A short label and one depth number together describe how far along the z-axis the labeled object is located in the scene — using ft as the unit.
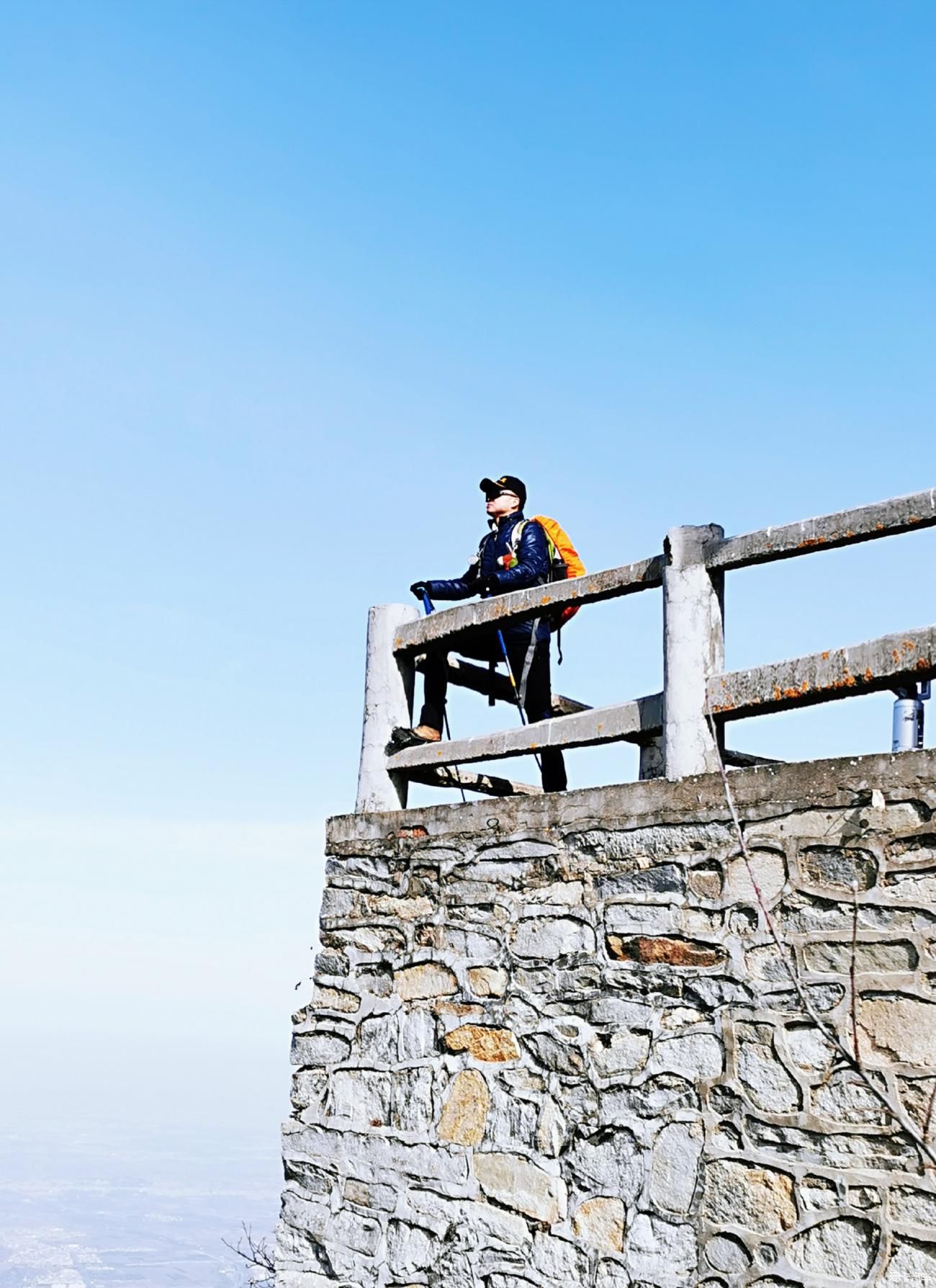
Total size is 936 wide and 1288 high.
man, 16.43
